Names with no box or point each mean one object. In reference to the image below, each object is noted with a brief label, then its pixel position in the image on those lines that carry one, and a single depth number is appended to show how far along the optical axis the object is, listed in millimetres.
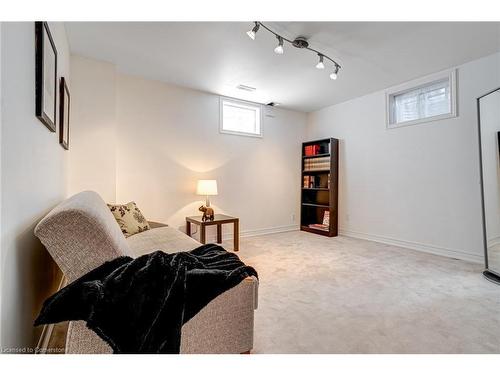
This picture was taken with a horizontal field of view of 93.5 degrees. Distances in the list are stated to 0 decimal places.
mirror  2328
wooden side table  3096
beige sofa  959
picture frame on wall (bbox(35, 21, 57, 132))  1260
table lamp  3395
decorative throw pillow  2420
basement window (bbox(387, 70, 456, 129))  3072
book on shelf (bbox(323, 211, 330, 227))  4367
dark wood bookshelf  4316
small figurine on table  3277
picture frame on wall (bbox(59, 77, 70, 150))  2006
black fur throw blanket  931
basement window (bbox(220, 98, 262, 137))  4031
